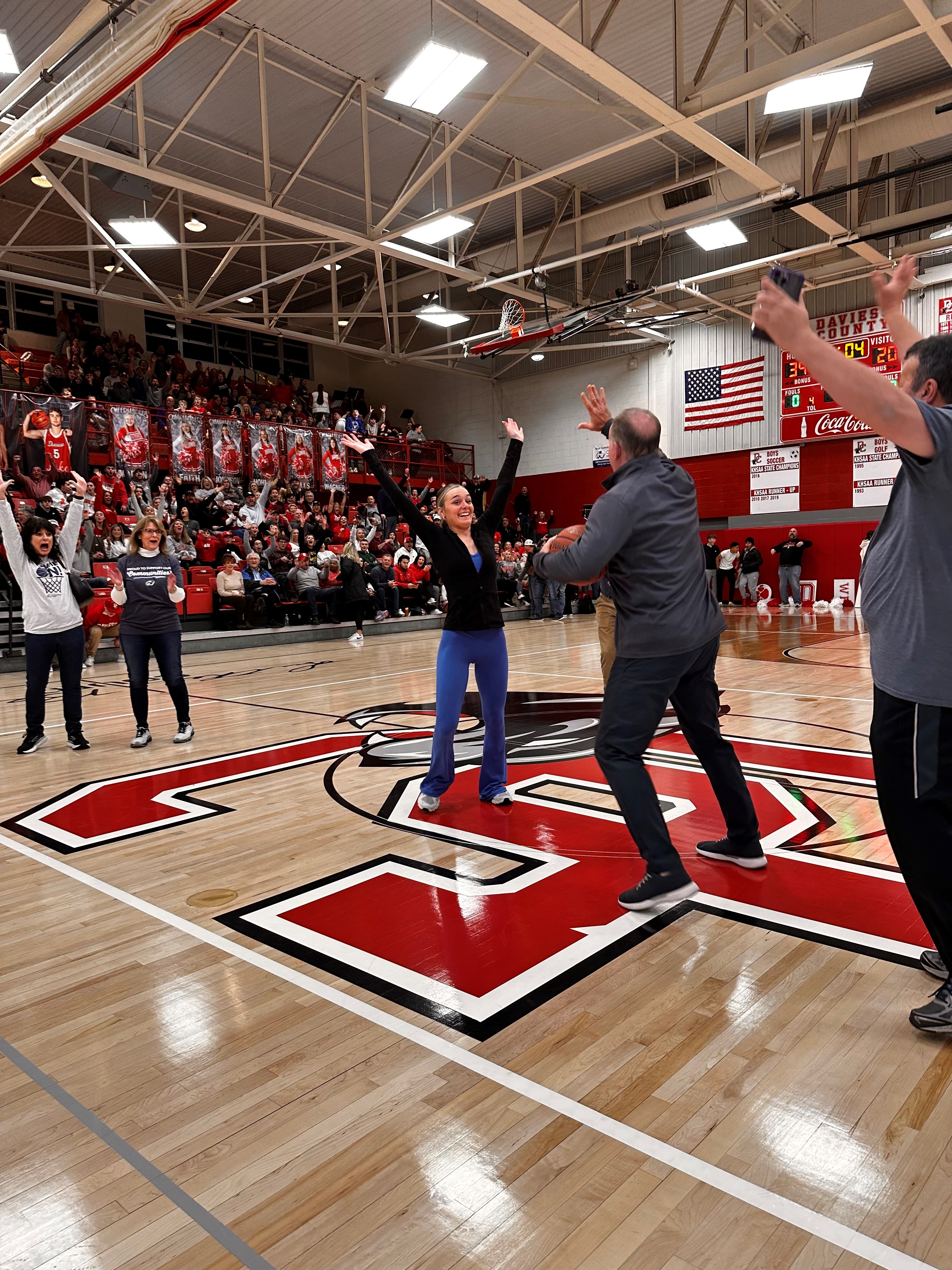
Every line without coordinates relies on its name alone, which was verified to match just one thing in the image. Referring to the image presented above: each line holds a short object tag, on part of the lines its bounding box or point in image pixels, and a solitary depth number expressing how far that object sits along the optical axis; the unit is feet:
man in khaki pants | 15.97
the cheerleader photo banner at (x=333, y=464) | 64.28
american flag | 69.15
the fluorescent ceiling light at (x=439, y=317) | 52.42
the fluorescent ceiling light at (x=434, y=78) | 30.07
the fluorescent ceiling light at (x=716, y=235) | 46.16
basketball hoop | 55.31
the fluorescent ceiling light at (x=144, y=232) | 42.70
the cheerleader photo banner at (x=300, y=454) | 62.23
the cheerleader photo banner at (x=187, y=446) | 56.13
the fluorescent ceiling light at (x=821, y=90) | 30.45
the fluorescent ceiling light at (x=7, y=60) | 30.25
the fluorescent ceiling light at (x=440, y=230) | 42.91
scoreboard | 62.34
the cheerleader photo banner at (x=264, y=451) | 60.23
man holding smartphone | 6.61
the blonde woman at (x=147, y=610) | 20.33
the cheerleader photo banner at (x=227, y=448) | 58.18
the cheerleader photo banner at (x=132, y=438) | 52.47
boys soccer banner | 68.59
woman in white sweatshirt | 20.25
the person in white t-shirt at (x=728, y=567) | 69.77
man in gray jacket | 9.73
